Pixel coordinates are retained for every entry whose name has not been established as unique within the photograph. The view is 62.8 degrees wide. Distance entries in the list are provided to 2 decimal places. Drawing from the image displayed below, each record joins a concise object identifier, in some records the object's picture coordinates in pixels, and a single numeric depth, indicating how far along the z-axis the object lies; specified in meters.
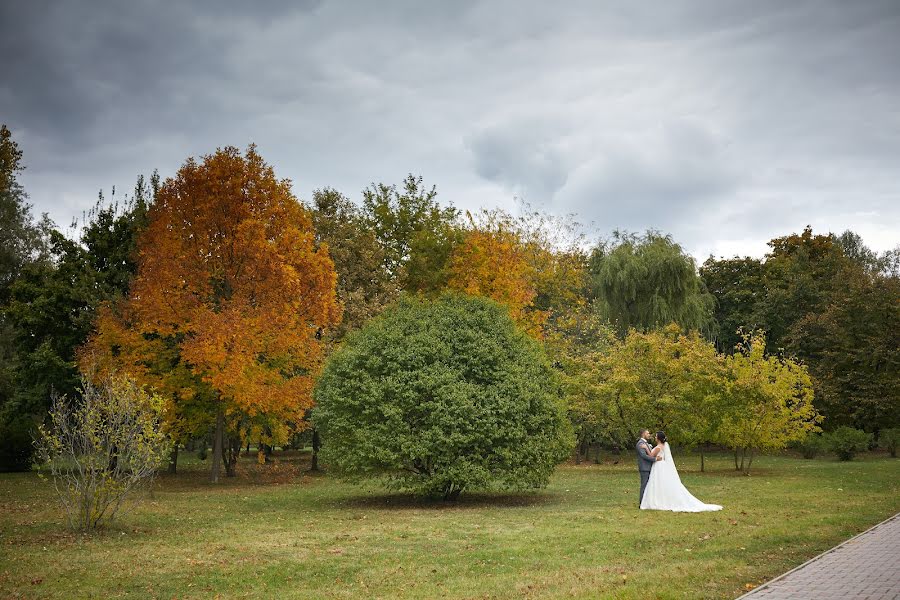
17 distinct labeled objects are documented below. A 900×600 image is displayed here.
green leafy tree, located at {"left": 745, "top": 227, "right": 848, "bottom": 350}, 44.16
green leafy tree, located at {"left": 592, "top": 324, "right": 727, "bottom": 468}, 25.70
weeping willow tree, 37.75
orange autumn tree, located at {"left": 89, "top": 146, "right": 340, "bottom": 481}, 22.72
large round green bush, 17.03
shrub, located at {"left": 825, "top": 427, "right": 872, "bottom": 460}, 32.03
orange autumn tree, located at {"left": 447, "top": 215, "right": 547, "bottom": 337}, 32.78
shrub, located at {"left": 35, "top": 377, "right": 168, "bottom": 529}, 12.73
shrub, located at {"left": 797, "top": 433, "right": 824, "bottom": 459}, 33.73
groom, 16.66
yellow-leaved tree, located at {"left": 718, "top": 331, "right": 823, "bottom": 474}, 24.78
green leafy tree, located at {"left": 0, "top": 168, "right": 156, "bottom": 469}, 28.53
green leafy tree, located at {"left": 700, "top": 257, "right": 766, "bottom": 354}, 49.56
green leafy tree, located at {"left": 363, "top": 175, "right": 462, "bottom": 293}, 35.62
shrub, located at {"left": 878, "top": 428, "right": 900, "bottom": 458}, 33.75
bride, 15.82
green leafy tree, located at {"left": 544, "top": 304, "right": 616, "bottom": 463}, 28.20
